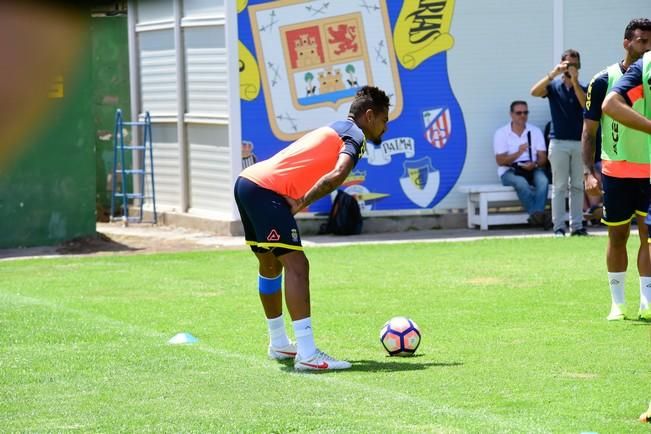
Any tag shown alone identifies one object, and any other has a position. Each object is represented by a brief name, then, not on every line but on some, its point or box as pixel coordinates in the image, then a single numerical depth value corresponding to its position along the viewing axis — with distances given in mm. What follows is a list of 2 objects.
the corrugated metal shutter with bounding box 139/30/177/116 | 20391
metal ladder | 21078
